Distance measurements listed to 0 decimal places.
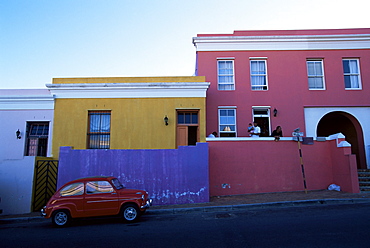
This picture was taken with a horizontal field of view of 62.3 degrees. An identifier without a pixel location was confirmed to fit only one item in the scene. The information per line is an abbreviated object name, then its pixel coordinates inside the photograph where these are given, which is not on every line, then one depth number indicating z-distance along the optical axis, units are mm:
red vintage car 9648
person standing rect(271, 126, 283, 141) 14412
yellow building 14750
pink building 16609
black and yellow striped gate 12906
